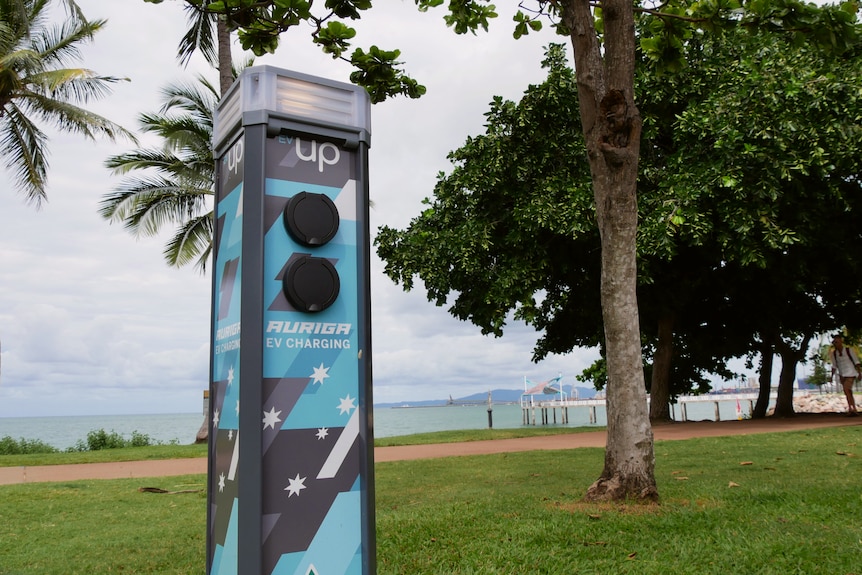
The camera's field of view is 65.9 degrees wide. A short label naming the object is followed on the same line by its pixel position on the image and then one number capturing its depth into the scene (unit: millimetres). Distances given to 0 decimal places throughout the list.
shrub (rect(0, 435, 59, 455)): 16688
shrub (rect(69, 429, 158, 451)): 17391
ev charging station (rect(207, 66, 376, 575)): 2609
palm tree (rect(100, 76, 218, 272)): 19656
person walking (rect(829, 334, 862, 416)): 15195
